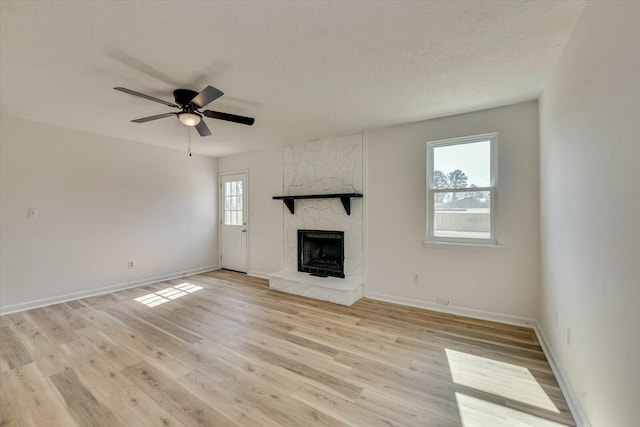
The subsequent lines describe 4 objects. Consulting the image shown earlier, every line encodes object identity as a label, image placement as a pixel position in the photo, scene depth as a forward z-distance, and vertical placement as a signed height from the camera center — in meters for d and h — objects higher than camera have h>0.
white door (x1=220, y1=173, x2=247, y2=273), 5.75 -0.23
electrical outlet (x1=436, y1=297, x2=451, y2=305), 3.51 -1.16
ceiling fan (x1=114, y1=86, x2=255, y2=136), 2.45 +1.00
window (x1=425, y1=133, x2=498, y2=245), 3.30 +0.29
